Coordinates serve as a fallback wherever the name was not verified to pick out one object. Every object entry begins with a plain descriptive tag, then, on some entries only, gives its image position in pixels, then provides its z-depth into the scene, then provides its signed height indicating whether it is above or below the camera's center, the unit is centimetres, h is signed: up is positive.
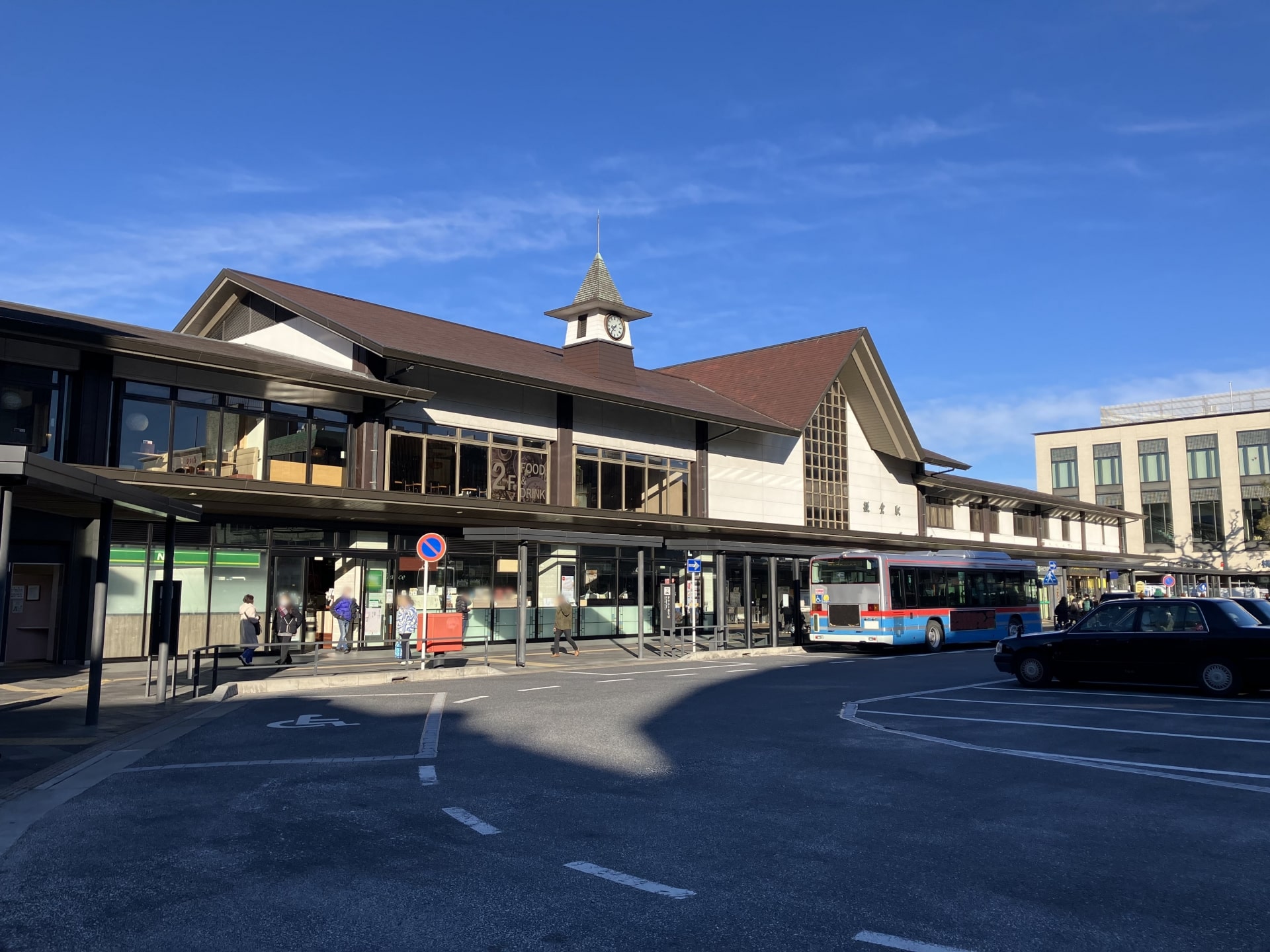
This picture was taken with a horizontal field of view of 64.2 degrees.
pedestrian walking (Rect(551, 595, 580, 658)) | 2692 -39
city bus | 2858 +17
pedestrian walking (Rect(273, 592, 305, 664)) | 2409 -40
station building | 2173 +384
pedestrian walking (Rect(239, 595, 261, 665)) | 2228 -54
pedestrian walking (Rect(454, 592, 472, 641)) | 2816 -1
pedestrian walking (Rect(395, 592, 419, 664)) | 2264 -50
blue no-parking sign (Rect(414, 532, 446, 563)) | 2120 +120
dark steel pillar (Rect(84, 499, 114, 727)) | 1331 -14
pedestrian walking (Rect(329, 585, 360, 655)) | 2508 -20
